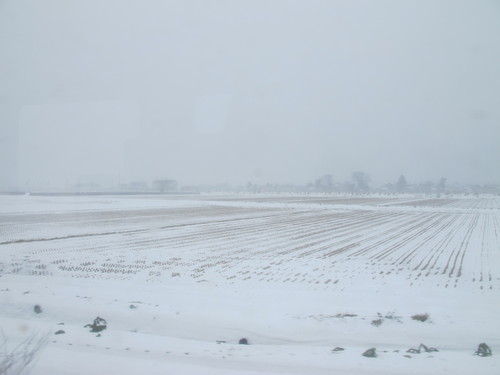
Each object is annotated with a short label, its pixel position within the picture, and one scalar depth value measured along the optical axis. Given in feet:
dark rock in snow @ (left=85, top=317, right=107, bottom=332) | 22.28
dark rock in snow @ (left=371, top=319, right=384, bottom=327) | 22.90
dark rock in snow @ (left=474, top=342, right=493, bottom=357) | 19.03
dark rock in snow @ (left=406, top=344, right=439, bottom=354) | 19.49
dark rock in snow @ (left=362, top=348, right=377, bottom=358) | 18.87
